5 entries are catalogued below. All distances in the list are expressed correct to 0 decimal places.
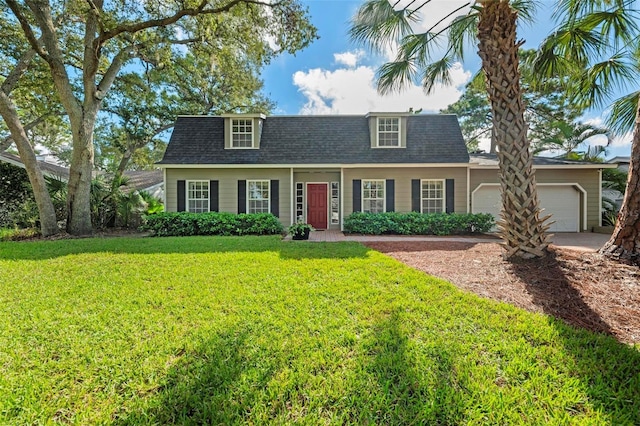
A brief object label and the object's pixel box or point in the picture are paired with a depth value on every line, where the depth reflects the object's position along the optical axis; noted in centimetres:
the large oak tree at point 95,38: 905
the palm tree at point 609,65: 446
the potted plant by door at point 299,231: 891
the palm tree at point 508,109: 494
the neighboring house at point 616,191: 1263
